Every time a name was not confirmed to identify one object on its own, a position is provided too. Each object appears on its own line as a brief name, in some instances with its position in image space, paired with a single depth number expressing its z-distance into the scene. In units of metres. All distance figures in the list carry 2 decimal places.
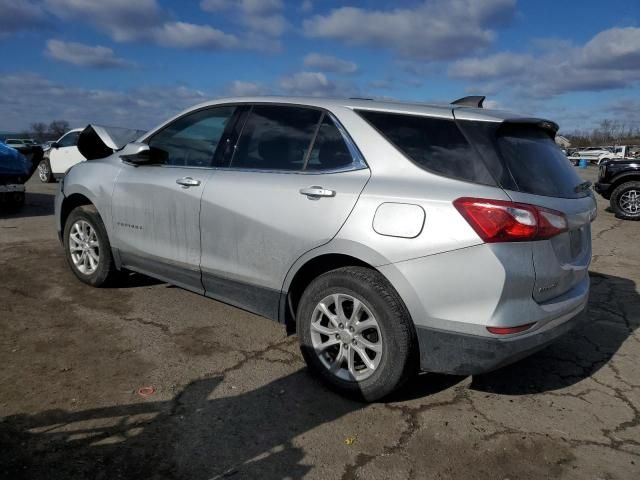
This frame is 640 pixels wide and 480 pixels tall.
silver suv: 2.56
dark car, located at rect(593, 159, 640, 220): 10.69
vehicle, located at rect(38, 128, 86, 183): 14.28
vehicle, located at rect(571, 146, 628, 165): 44.51
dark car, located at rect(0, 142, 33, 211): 8.95
